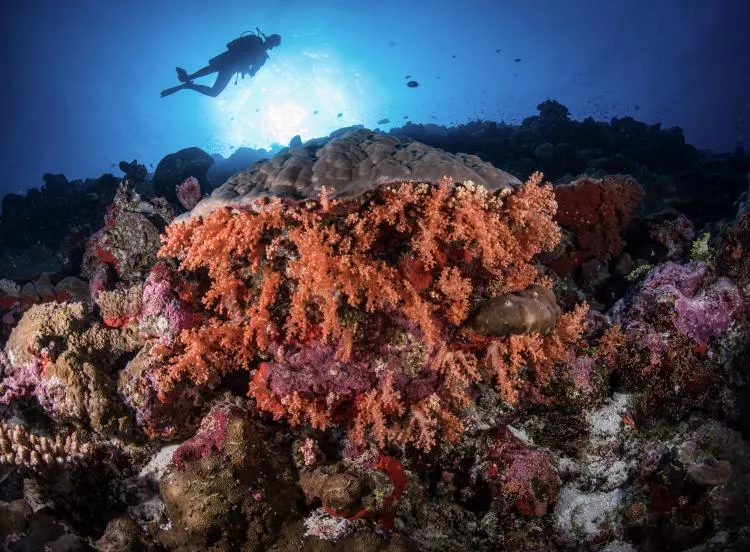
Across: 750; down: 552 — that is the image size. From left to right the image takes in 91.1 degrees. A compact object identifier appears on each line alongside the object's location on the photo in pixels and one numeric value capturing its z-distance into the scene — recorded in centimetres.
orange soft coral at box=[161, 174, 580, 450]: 318
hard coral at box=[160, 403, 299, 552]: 300
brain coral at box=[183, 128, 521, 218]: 320
